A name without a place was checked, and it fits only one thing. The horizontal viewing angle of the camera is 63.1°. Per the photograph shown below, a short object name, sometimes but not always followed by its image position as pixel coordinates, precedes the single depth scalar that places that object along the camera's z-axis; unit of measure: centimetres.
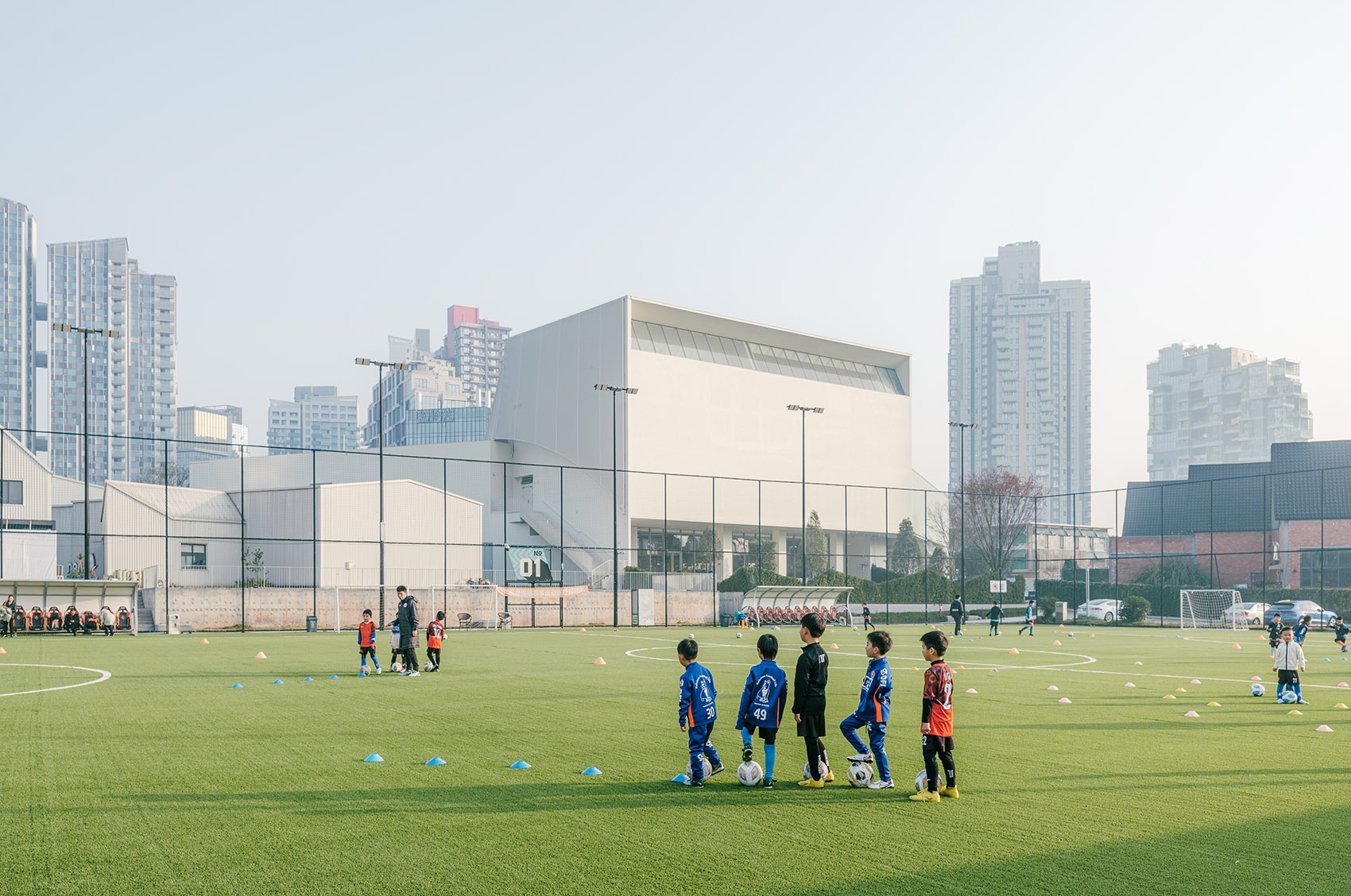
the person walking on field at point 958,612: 3997
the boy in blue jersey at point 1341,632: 3016
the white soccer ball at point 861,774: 894
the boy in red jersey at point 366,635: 2050
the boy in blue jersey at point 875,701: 855
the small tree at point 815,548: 8169
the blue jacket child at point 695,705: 884
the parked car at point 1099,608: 6540
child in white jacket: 1641
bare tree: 9606
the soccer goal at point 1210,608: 5281
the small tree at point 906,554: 8800
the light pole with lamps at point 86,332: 3931
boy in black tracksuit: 860
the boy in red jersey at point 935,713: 827
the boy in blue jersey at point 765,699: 866
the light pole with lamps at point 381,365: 4114
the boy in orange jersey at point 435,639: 2127
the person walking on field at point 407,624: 2038
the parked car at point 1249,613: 5044
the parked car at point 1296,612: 5250
